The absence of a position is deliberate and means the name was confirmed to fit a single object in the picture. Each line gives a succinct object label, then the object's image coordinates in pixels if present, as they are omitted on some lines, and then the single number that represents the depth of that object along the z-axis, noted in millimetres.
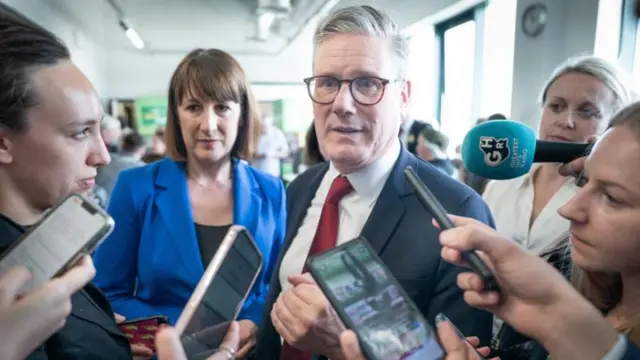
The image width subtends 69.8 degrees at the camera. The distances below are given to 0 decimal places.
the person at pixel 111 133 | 4203
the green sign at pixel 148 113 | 8648
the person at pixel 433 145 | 3378
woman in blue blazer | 1449
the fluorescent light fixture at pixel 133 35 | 6389
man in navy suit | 1010
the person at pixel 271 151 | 6398
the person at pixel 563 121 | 1537
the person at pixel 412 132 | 3678
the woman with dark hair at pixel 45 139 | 830
